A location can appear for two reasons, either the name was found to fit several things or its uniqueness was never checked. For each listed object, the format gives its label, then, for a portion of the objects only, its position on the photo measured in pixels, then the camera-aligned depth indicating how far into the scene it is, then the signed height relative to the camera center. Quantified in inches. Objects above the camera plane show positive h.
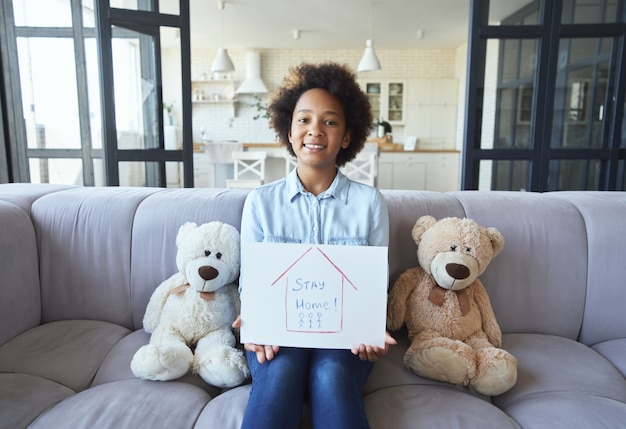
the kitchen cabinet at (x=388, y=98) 300.0 +32.4
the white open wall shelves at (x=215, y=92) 301.7 +36.3
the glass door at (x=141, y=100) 95.0 +10.0
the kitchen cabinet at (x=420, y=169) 252.1 -14.9
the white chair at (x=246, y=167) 185.8 -10.7
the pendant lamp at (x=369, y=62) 206.2 +39.6
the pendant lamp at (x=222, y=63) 227.9 +42.7
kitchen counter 245.4 -3.0
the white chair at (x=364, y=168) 177.2 -10.5
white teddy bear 45.6 -19.6
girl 40.8 -6.1
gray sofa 49.7 -17.1
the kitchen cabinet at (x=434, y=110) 296.0 +23.8
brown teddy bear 44.3 -20.1
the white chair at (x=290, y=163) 186.4 -8.8
